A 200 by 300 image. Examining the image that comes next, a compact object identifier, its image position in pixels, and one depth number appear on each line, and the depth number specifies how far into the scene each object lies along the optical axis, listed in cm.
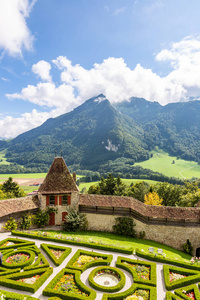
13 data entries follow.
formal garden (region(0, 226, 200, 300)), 1371
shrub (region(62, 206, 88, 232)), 2612
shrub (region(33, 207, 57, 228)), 2652
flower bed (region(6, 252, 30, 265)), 1705
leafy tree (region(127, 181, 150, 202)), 5028
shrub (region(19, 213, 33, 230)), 2556
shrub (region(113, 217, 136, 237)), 2589
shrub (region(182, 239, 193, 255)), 2471
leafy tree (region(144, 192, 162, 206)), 4069
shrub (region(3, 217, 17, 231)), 2409
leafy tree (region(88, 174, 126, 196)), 4962
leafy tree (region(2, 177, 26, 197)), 5350
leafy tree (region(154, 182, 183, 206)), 4662
